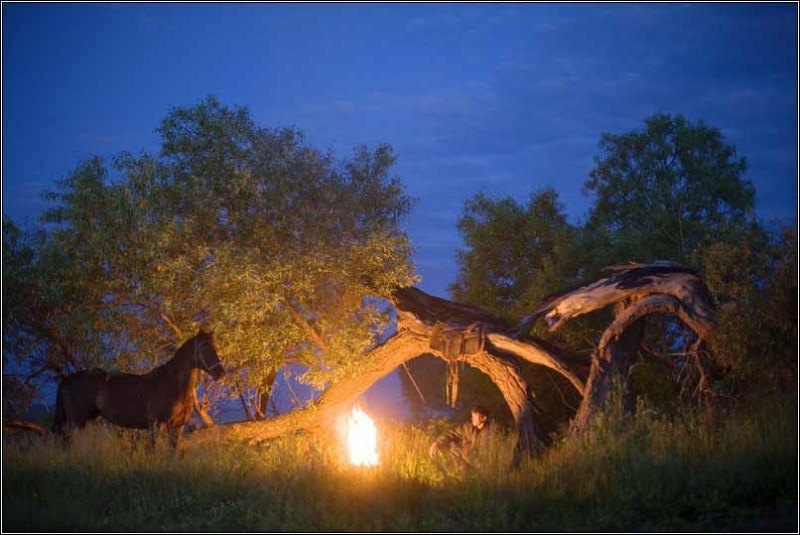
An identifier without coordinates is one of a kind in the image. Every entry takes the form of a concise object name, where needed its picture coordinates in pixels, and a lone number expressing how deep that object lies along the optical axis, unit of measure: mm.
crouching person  10867
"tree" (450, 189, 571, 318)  19438
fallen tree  11773
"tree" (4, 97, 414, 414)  11969
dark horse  11492
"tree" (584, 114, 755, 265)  18344
